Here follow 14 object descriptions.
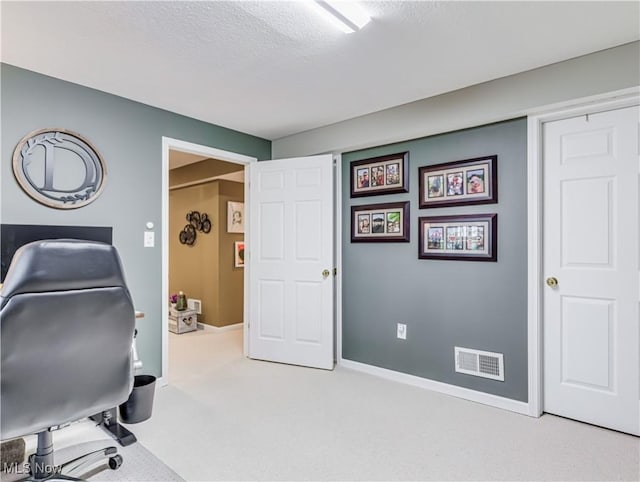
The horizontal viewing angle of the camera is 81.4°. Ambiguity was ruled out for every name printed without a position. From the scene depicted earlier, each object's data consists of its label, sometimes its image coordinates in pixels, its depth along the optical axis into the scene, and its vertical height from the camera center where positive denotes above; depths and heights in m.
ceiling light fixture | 1.77 +1.13
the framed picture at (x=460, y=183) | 2.76 +0.47
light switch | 3.05 +0.02
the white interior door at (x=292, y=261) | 3.56 -0.20
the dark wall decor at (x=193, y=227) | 5.33 +0.22
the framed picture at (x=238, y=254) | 5.36 -0.18
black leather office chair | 1.38 -0.39
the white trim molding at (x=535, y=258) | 2.56 -0.11
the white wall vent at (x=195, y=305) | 5.41 -0.94
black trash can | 2.42 -1.08
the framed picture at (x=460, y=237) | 2.77 +0.04
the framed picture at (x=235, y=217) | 5.28 +0.35
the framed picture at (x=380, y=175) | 3.24 +0.61
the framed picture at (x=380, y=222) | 3.23 +0.18
